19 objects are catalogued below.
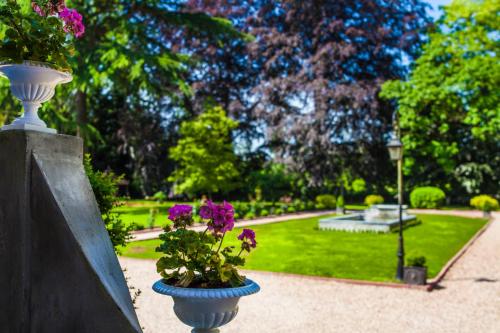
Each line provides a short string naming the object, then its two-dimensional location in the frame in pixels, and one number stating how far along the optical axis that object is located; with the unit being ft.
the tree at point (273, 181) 106.52
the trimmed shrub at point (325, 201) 103.96
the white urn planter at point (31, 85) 11.48
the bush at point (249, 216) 77.61
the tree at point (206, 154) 89.04
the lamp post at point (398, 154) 32.48
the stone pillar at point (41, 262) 11.00
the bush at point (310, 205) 101.16
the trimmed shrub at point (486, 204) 90.58
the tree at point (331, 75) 98.58
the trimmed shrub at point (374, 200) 102.17
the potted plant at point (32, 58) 11.55
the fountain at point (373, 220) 61.52
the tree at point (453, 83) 53.21
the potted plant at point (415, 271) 30.40
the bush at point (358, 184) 118.42
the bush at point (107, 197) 16.11
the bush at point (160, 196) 109.94
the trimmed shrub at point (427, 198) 105.91
